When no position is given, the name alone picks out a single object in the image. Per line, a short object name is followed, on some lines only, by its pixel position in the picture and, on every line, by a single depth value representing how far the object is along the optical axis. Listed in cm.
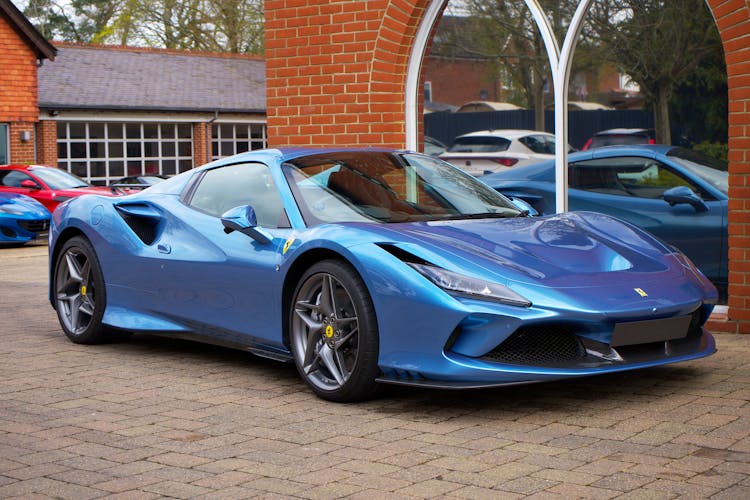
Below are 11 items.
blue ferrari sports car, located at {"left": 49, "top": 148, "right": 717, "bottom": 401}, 507
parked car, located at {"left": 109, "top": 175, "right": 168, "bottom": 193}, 2678
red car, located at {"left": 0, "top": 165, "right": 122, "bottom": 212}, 2108
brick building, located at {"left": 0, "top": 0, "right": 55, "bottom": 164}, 2853
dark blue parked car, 823
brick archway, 996
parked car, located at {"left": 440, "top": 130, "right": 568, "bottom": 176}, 932
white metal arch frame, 897
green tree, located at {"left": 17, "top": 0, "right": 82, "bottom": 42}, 6469
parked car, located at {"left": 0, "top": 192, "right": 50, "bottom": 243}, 1927
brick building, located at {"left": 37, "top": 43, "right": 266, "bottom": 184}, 3334
